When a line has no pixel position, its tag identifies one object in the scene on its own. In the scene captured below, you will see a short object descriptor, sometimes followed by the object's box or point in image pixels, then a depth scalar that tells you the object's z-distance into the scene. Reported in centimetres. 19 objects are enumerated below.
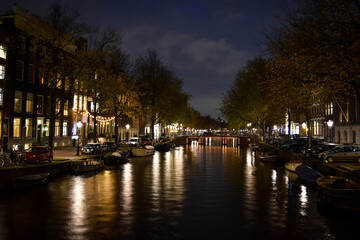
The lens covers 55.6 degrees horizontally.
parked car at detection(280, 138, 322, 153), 5291
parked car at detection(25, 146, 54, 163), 3111
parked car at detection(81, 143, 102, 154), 4419
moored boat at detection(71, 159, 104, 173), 3447
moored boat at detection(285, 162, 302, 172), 3783
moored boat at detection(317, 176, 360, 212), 1897
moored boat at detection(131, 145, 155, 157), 5588
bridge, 9900
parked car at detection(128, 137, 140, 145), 6743
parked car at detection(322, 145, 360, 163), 3503
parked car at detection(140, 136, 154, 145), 6881
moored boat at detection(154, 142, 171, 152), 7206
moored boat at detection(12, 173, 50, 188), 2534
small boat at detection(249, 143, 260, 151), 7096
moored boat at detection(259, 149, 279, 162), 4806
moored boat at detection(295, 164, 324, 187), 2898
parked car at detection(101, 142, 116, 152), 4947
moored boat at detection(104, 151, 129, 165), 4378
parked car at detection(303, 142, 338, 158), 4197
